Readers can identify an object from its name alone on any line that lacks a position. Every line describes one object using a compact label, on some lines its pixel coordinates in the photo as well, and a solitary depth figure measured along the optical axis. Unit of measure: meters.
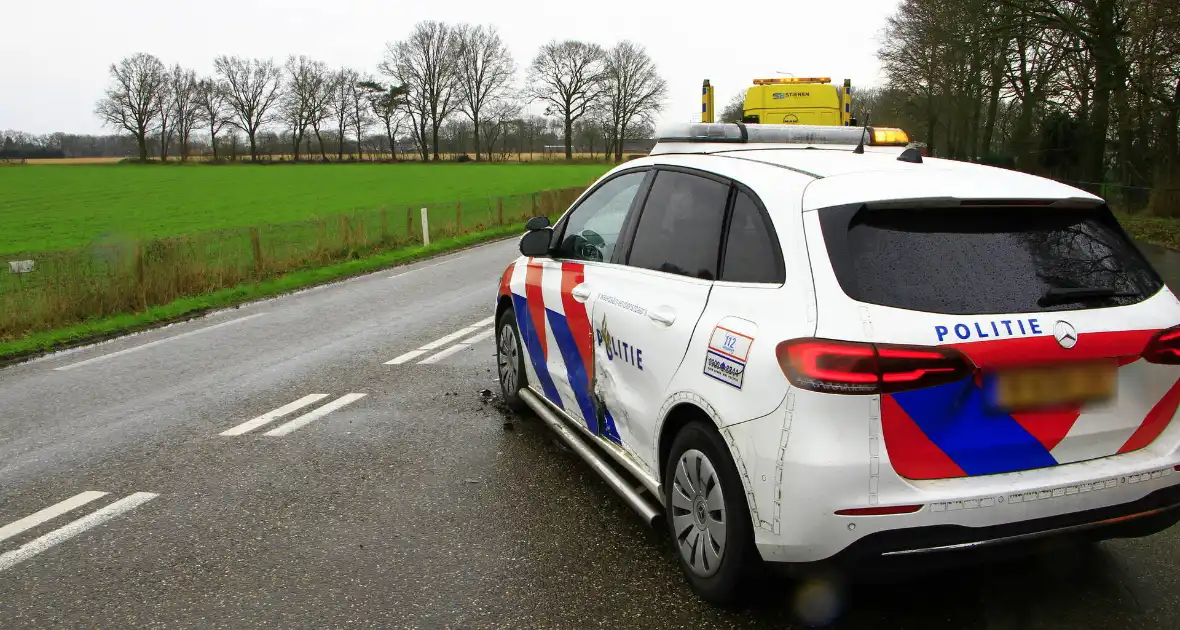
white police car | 2.73
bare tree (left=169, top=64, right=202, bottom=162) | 99.62
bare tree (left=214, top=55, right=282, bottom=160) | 101.94
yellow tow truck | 18.11
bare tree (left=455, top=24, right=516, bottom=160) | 96.12
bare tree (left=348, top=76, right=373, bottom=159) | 102.75
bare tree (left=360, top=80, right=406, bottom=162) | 98.81
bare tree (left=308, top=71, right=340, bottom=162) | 102.75
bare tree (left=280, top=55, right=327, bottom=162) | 102.00
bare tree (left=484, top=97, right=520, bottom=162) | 95.31
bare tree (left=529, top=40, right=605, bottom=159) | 89.62
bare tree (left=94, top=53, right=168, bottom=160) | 95.81
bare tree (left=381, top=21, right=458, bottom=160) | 96.94
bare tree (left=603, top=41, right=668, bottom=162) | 88.94
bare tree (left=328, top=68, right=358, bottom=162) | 102.38
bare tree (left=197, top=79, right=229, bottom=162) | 100.75
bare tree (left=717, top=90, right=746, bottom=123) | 68.55
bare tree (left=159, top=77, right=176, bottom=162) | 98.81
